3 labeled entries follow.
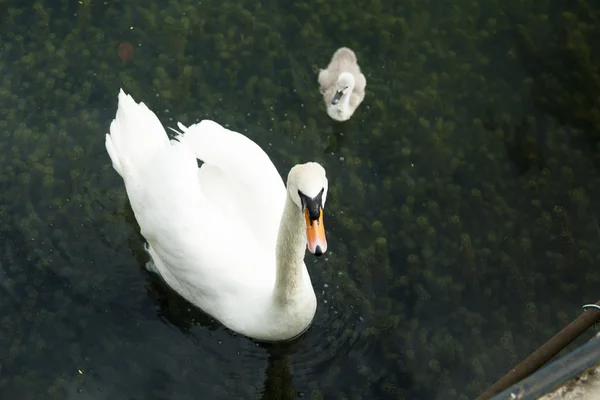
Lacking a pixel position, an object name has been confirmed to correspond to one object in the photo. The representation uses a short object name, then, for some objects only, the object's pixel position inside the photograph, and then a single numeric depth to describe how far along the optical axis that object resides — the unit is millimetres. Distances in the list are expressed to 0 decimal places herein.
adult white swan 7727
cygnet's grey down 10437
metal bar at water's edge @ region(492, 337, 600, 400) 4758
